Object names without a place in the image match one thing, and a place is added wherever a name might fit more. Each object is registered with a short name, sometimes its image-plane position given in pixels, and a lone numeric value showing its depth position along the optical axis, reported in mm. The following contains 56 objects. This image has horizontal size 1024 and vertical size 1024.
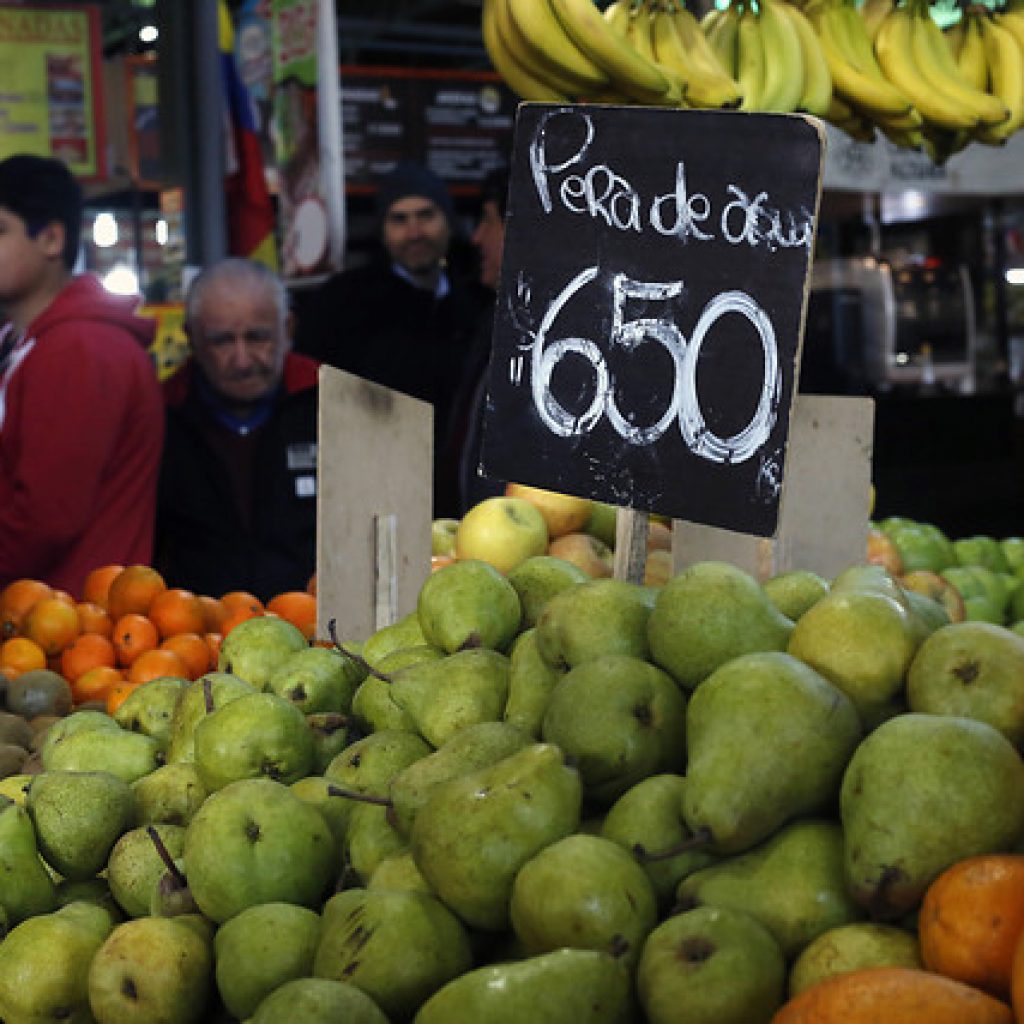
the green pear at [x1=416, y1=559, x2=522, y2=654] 1957
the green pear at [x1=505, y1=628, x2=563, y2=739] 1693
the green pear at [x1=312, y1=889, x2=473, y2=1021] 1339
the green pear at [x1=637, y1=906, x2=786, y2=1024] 1230
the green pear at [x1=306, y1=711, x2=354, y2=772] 1893
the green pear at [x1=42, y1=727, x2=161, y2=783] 1996
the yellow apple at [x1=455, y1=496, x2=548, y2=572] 2967
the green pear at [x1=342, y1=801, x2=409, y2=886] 1585
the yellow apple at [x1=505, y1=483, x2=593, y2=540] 3129
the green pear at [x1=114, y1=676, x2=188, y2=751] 2141
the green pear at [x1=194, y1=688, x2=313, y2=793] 1760
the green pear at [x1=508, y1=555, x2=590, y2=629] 2080
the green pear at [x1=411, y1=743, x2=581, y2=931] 1395
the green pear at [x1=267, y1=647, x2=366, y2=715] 1978
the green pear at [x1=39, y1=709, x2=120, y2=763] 2094
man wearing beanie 5652
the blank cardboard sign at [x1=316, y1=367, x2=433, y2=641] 2471
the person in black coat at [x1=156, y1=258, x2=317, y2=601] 4629
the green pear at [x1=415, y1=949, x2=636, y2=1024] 1202
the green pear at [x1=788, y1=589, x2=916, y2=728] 1538
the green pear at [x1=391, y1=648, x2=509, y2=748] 1743
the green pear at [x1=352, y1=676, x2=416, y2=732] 1857
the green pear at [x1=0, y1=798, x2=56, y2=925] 1696
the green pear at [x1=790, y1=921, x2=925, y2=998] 1265
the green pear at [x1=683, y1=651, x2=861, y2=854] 1381
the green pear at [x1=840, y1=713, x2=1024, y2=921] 1297
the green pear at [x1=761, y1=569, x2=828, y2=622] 1832
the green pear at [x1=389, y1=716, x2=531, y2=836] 1558
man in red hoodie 4176
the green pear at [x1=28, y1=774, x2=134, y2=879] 1746
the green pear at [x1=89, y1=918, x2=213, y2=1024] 1443
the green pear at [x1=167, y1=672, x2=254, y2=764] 1970
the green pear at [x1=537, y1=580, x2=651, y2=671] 1689
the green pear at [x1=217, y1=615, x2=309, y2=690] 2146
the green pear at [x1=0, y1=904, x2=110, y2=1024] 1548
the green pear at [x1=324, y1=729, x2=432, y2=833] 1704
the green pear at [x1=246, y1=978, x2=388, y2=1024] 1241
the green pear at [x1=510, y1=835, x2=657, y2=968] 1308
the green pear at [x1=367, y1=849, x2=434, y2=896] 1480
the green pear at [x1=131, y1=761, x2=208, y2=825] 1833
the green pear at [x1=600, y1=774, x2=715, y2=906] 1420
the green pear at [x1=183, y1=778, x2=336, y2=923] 1529
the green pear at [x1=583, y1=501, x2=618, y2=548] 3209
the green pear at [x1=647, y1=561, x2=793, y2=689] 1606
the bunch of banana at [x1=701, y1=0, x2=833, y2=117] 3652
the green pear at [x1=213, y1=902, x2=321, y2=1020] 1419
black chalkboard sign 2045
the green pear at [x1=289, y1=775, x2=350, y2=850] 1694
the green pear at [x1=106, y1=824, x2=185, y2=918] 1669
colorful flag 5824
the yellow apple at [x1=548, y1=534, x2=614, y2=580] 2963
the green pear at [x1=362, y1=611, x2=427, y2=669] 2121
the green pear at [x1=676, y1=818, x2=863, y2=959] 1340
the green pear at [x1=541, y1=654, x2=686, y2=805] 1524
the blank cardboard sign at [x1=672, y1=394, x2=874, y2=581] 2670
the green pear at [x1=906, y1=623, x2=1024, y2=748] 1445
